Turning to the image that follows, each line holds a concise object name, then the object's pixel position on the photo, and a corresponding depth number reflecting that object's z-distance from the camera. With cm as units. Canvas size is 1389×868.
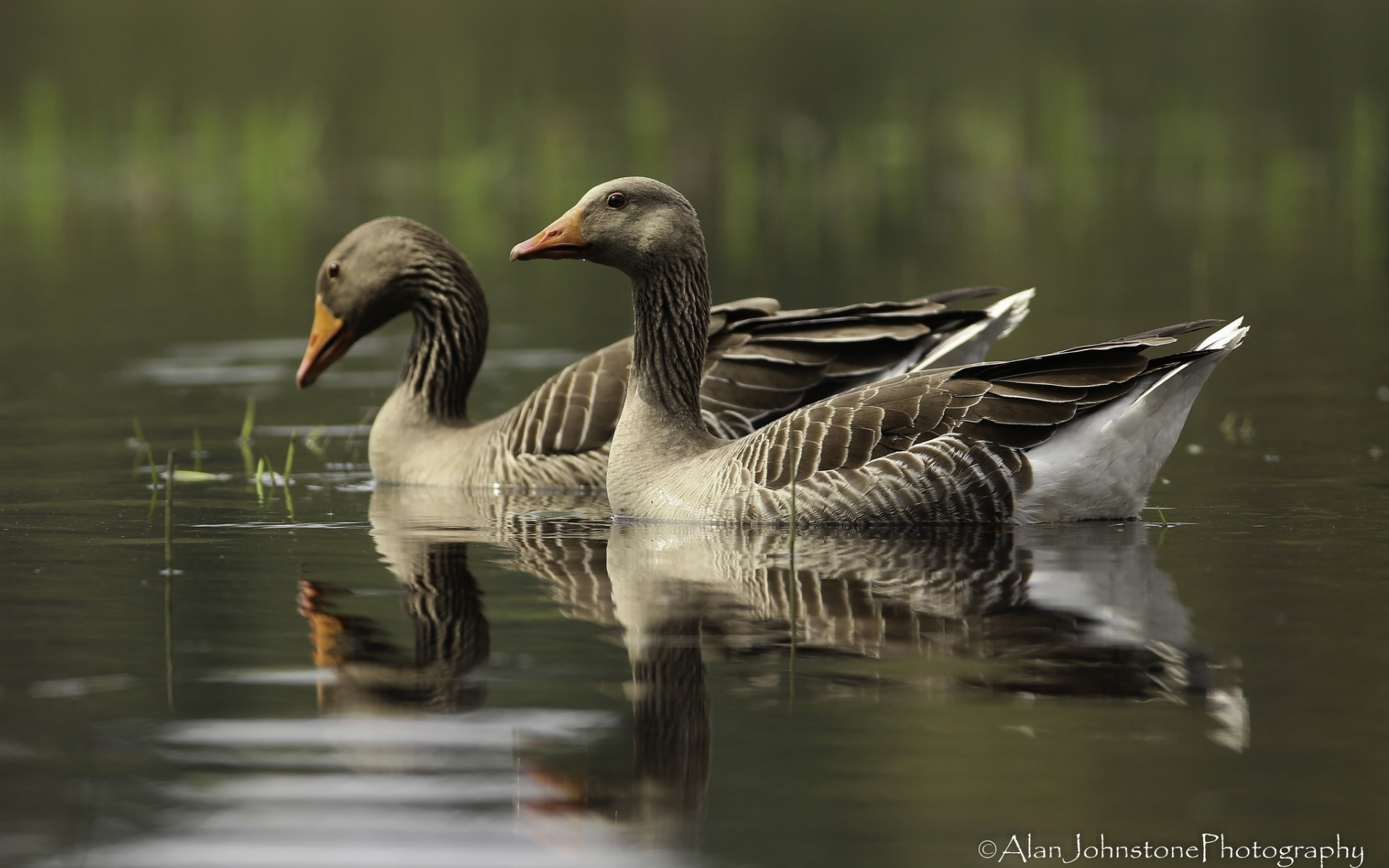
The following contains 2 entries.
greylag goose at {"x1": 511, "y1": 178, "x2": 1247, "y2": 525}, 1809
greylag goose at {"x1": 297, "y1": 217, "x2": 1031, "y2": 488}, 2219
